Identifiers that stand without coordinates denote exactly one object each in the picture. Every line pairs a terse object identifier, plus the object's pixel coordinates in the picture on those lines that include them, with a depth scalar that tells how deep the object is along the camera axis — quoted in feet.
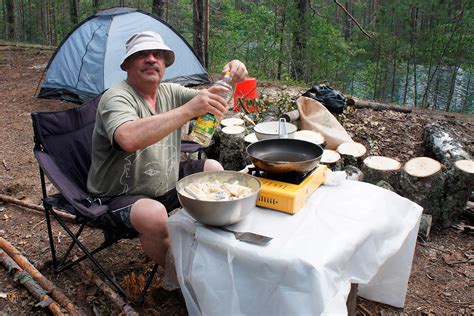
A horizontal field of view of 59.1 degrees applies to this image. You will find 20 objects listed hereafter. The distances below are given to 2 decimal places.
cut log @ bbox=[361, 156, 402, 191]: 11.18
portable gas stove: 5.30
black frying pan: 5.55
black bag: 16.35
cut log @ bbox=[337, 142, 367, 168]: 12.30
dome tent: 20.44
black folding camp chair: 6.97
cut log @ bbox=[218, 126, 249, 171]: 13.28
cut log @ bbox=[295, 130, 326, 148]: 13.43
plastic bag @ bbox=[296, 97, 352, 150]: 13.73
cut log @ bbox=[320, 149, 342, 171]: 11.63
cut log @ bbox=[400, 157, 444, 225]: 10.82
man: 6.07
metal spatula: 4.69
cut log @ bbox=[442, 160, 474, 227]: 10.89
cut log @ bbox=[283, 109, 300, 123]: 14.38
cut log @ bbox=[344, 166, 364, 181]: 10.83
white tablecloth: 4.46
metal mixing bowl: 4.78
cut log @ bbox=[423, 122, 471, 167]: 12.84
